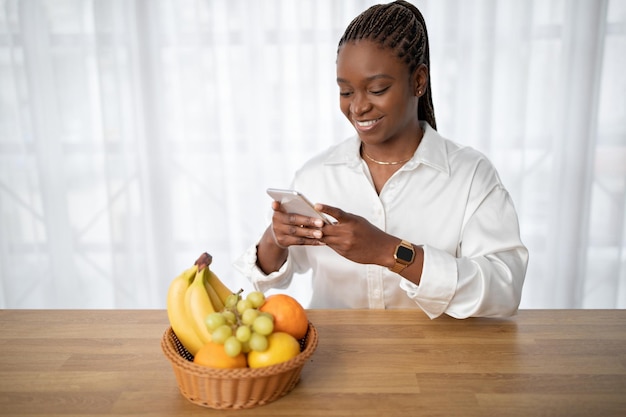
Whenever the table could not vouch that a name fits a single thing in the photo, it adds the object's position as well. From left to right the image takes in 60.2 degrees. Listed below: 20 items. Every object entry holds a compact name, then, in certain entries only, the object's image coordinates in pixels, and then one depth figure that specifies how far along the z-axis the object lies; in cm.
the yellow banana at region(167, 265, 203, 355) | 118
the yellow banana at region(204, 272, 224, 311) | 125
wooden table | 110
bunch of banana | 118
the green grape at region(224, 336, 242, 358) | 104
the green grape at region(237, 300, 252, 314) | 115
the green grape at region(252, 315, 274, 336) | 107
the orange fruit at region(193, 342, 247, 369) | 105
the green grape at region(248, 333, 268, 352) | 106
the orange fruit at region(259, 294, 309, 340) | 117
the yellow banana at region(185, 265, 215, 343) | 117
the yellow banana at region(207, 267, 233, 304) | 129
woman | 145
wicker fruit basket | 103
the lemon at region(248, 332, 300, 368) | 107
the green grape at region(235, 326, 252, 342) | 106
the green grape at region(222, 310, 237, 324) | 112
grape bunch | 106
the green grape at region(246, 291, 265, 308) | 117
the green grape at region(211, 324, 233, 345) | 107
